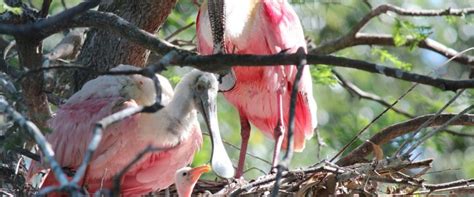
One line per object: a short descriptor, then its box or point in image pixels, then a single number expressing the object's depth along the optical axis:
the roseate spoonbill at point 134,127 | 12.94
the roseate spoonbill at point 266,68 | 15.11
